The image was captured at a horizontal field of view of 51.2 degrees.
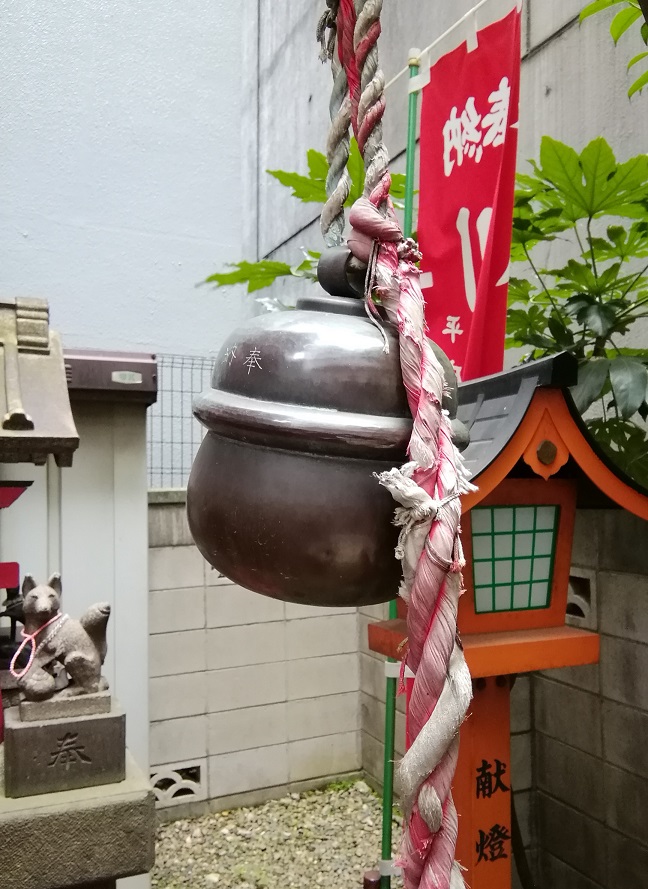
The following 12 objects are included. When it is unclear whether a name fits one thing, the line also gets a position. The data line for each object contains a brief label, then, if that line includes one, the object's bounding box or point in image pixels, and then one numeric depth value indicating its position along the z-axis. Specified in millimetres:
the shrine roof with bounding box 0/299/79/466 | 1996
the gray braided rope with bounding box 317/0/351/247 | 593
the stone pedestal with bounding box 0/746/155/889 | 2008
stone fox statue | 2127
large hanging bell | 518
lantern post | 1577
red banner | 1937
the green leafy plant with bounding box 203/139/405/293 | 1786
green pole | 2156
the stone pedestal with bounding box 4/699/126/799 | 2072
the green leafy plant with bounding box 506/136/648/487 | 1662
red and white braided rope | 443
